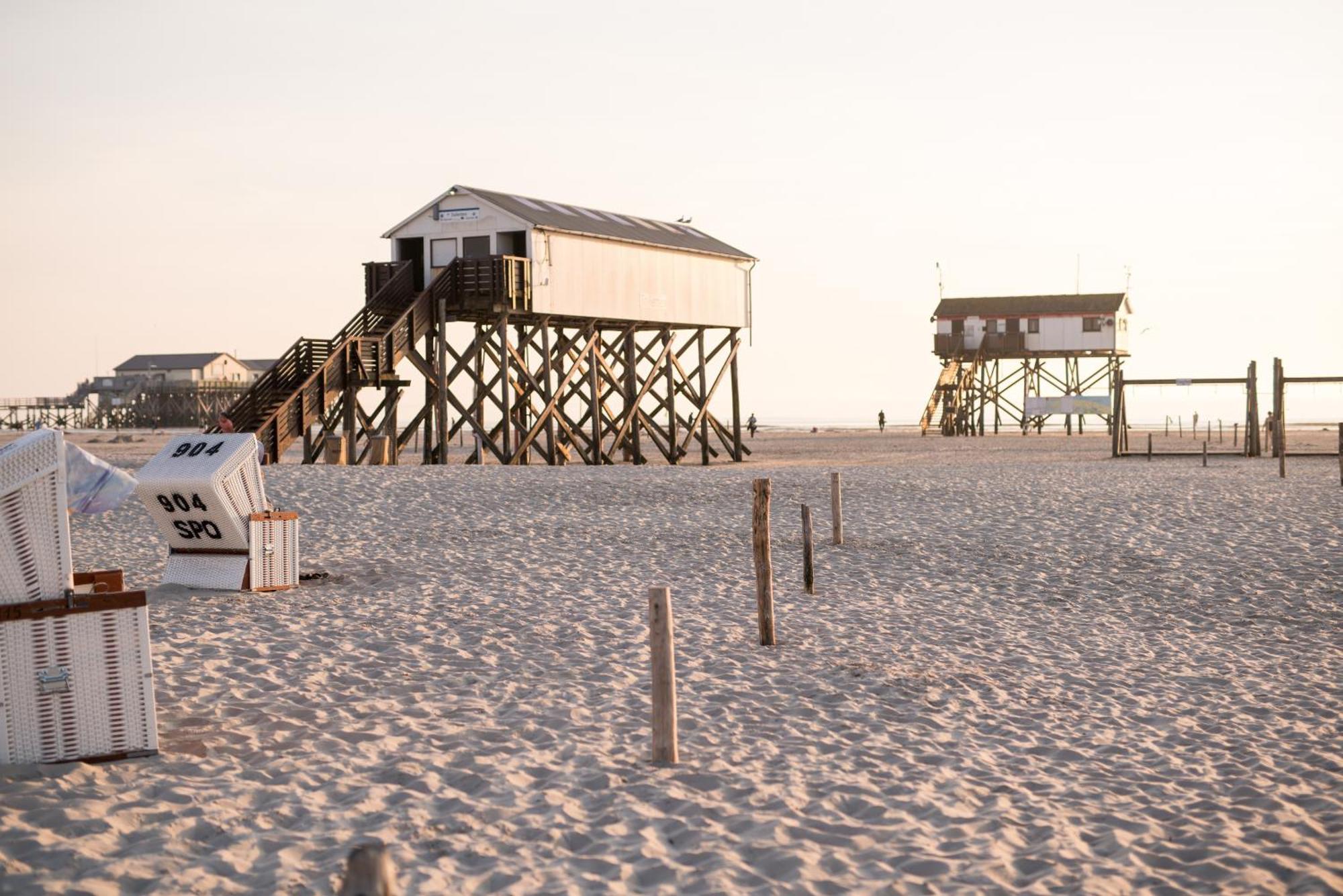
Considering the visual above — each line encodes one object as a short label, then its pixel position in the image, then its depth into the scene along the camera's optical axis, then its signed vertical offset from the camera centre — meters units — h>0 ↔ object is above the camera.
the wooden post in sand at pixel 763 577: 11.87 -1.45
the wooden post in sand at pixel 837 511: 18.50 -1.39
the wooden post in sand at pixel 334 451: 31.75 -0.51
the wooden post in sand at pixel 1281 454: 29.30 -1.28
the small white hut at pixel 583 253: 33.59 +4.57
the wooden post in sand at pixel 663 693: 8.24 -1.72
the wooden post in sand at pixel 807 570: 14.90 -1.77
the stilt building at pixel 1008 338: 66.77 +3.50
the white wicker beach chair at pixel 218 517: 13.81 -0.90
